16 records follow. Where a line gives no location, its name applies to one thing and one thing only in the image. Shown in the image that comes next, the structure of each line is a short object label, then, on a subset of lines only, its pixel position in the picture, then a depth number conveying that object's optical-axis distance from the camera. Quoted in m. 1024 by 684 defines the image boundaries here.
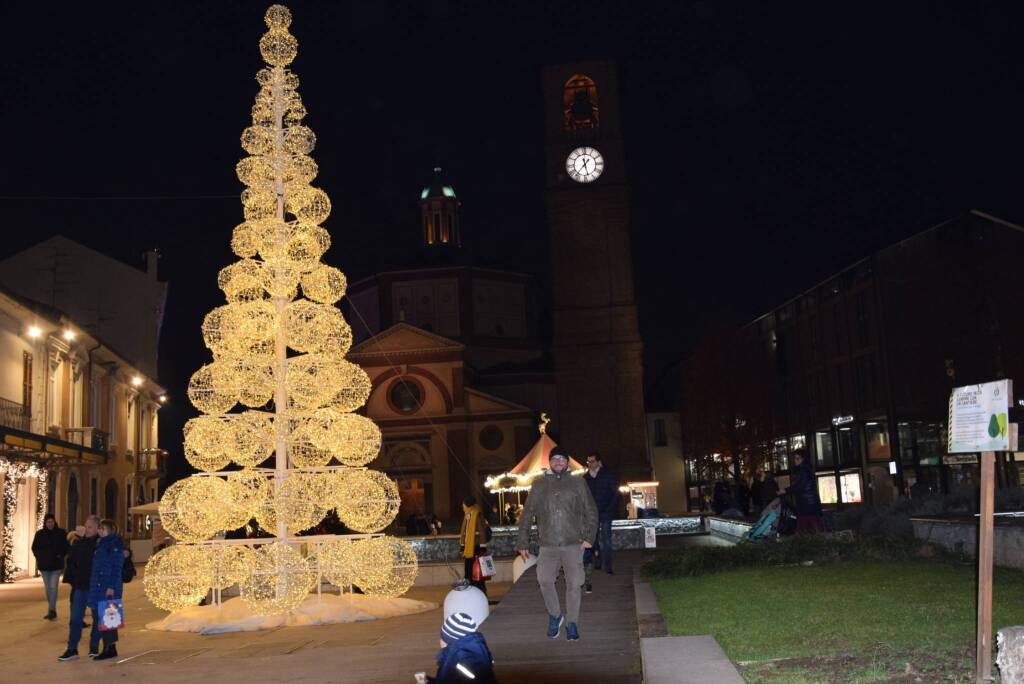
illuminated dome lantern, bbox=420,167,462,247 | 77.19
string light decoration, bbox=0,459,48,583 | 27.00
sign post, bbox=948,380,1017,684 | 6.42
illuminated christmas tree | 13.70
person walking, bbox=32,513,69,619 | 16.94
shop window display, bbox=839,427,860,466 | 47.50
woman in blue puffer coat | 11.06
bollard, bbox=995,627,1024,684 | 5.60
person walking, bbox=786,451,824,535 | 15.81
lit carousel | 29.69
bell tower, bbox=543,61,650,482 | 50.31
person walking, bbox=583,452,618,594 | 13.58
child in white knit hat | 4.96
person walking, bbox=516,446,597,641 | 8.77
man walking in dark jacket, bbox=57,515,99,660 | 11.36
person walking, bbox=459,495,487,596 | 14.05
